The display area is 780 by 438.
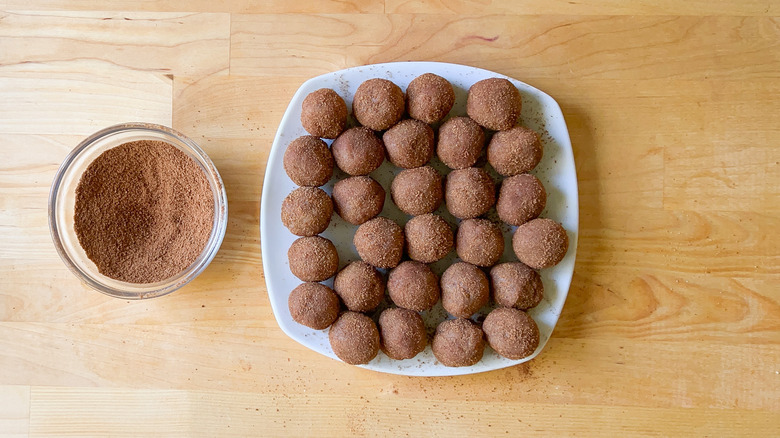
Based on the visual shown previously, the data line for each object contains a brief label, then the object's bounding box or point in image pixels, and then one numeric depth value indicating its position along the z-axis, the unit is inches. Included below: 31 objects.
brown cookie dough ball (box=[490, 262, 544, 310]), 18.4
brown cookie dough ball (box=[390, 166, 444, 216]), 18.3
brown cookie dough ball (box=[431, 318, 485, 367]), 18.4
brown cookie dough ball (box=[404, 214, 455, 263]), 18.3
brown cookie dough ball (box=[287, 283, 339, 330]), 18.5
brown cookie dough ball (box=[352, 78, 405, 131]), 18.3
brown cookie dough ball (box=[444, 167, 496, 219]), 18.3
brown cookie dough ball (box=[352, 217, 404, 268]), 18.4
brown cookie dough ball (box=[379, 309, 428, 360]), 18.4
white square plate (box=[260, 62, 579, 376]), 19.1
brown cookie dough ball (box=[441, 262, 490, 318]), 18.3
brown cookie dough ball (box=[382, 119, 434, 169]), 18.3
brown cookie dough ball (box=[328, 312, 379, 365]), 18.4
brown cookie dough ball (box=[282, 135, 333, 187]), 18.5
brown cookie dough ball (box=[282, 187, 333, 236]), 18.4
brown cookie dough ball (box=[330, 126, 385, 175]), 18.4
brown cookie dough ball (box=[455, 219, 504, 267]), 18.4
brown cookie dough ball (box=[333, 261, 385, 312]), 18.5
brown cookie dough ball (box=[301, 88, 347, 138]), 18.5
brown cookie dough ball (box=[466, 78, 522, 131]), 18.3
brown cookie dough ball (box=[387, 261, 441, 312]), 18.4
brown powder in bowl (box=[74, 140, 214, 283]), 19.3
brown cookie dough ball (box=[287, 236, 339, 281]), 18.6
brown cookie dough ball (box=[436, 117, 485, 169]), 18.4
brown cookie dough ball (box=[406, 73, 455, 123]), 18.4
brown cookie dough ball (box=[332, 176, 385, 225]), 18.5
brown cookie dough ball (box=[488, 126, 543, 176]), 18.3
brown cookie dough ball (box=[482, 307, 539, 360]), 18.3
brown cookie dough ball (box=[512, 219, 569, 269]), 18.2
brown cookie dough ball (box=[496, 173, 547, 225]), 18.3
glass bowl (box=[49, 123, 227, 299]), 19.1
